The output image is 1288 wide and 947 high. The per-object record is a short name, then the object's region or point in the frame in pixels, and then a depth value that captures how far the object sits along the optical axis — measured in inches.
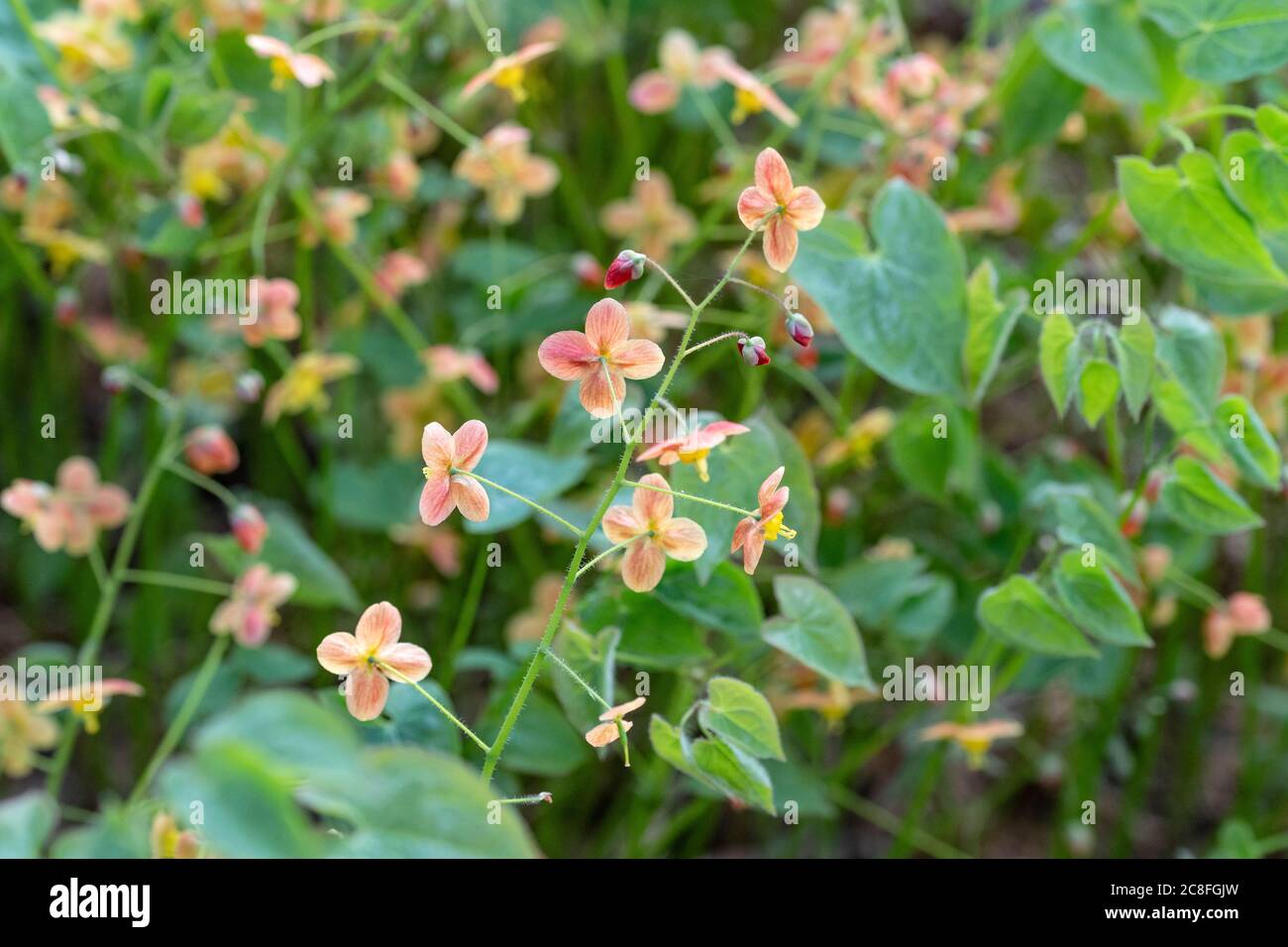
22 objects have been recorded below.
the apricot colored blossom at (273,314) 24.3
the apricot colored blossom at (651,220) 26.9
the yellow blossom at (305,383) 24.8
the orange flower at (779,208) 19.8
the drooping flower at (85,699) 22.0
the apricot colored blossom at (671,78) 25.9
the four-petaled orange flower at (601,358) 19.7
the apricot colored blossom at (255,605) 23.5
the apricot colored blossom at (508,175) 25.1
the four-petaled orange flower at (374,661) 19.7
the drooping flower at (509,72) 22.6
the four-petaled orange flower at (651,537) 20.0
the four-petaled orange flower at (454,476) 19.9
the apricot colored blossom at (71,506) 23.9
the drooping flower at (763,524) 19.8
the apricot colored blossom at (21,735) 24.3
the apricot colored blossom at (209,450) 24.2
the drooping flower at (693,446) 19.3
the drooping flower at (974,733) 23.1
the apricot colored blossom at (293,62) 22.3
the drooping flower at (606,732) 19.7
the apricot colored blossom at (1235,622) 25.0
